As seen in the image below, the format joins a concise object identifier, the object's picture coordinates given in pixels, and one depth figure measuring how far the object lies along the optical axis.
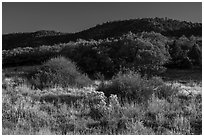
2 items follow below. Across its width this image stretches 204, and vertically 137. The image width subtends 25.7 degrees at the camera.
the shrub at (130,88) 10.97
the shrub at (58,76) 14.40
